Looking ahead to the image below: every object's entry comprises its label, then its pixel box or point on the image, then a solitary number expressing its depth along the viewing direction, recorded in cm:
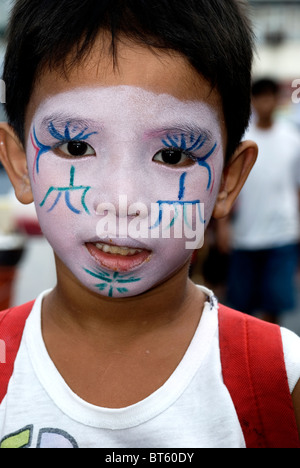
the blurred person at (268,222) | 138
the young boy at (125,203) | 52
